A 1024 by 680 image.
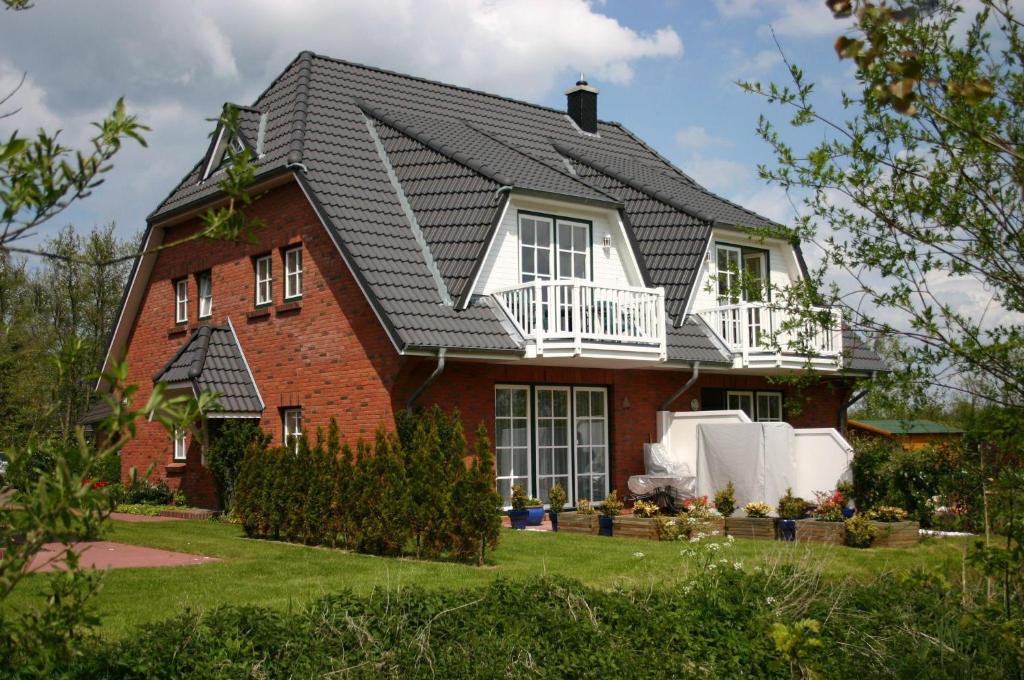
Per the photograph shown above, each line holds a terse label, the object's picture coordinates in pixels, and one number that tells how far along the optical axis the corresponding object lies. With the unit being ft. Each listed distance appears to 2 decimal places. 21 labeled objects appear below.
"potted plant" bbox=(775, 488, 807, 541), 54.49
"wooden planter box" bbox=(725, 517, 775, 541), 53.06
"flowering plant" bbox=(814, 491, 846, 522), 53.31
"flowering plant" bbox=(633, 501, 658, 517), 56.08
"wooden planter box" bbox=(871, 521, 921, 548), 50.08
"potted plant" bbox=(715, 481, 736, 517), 57.52
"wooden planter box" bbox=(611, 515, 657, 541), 53.21
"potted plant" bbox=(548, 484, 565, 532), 59.98
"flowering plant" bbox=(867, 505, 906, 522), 52.24
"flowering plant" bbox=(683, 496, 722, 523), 52.75
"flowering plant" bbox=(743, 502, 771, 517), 55.11
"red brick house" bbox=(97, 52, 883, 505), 58.23
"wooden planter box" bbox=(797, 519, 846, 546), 51.03
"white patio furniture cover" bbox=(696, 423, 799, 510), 59.67
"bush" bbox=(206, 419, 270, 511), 62.85
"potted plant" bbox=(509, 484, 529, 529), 57.98
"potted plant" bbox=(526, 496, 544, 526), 58.90
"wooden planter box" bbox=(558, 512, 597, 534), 56.49
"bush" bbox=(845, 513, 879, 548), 49.70
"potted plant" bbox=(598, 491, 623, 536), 55.57
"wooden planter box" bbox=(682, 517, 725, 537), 52.03
